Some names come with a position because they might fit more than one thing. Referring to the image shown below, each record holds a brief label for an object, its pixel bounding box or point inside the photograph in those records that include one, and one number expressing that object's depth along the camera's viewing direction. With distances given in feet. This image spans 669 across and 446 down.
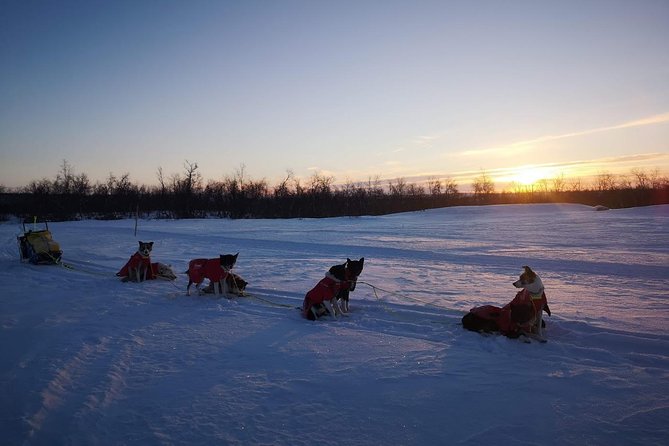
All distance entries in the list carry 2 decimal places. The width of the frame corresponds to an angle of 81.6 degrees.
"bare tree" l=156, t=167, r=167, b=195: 172.18
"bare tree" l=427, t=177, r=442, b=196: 248.20
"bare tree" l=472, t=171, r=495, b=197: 275.80
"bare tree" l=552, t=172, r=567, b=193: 268.80
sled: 41.22
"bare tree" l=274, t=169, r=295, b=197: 178.91
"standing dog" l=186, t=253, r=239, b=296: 26.07
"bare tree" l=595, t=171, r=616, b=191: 228.84
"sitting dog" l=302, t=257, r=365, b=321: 20.93
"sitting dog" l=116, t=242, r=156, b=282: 31.89
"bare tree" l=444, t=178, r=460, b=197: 255.17
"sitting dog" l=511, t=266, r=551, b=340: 16.69
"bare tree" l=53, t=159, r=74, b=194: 169.58
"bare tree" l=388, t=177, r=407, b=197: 208.75
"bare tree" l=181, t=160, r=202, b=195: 173.37
